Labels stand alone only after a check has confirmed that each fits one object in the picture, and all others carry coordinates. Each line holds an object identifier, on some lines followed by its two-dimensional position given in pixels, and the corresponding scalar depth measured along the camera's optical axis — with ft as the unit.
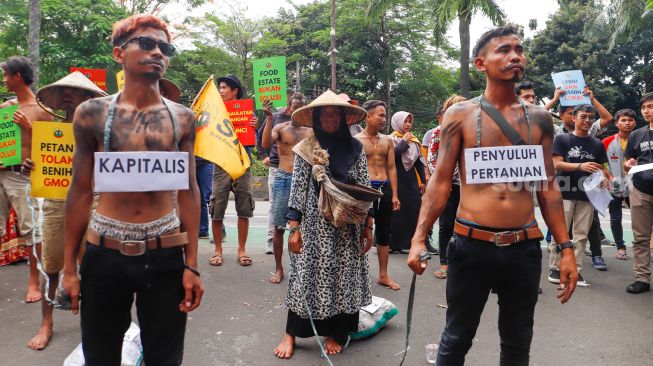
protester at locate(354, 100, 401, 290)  17.01
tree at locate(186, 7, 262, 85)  69.51
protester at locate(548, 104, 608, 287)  17.13
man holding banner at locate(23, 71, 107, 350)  10.49
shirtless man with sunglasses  7.09
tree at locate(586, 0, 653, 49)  54.38
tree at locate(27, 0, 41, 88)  33.42
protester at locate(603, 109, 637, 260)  20.16
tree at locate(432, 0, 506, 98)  48.73
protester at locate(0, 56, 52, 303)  12.96
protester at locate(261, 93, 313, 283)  16.93
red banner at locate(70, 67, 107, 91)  20.10
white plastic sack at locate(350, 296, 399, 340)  12.55
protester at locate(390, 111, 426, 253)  20.77
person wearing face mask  11.76
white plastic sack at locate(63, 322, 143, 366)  10.20
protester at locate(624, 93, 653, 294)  16.34
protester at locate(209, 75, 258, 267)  18.75
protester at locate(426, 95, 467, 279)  17.26
